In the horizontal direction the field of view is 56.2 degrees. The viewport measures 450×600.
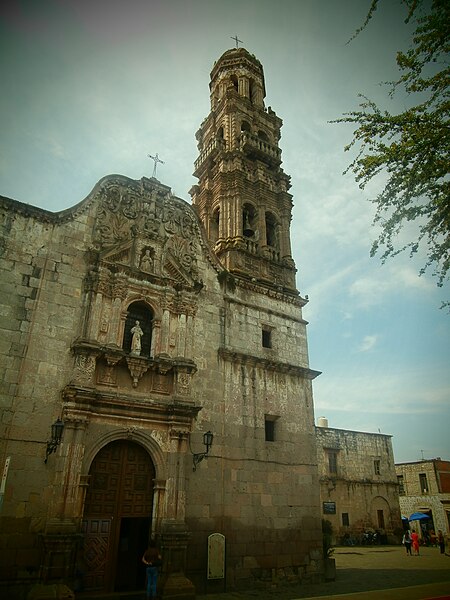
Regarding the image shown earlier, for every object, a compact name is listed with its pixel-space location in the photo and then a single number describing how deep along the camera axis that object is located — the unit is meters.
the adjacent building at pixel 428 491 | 35.84
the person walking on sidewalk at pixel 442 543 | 23.94
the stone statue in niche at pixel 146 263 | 14.43
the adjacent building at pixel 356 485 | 30.62
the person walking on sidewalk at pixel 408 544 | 23.36
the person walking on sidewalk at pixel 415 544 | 23.19
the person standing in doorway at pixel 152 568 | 10.05
